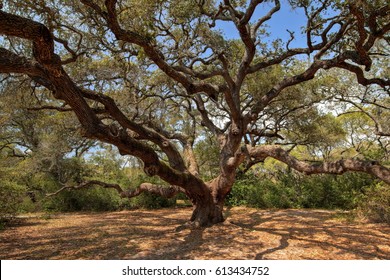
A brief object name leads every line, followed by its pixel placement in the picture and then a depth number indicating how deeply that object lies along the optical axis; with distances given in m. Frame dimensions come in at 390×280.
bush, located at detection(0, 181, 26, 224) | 9.38
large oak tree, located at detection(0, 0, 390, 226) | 5.04
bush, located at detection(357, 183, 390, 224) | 7.94
